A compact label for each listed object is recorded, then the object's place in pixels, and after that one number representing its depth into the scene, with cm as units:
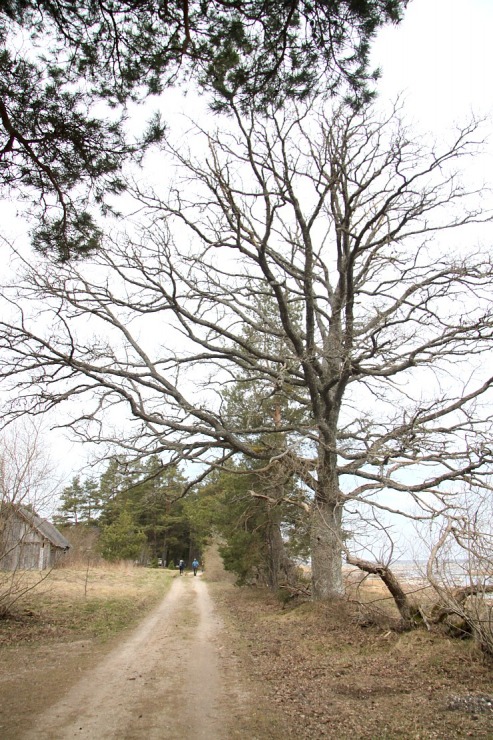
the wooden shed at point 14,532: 1097
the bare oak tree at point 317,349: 1172
